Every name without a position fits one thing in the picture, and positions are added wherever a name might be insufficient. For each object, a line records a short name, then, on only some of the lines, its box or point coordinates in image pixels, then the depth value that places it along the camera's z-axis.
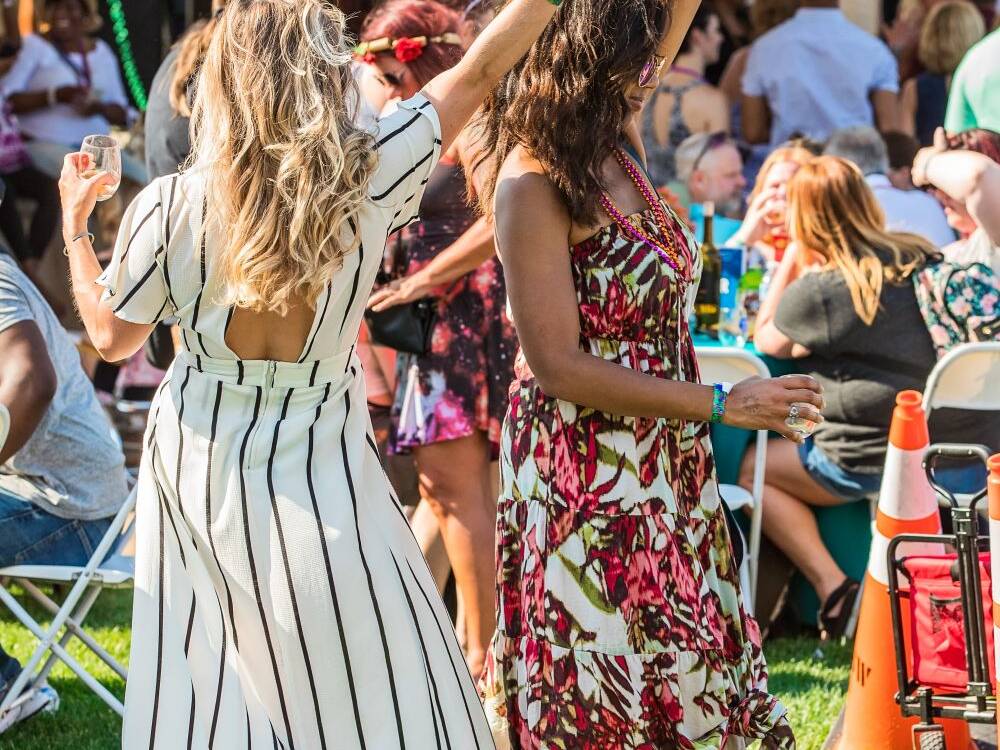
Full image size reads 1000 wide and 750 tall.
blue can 9.61
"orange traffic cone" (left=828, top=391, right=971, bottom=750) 6.28
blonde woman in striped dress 4.18
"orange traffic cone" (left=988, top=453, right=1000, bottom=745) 4.92
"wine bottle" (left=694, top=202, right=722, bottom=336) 9.09
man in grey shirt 6.74
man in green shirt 10.23
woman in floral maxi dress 4.42
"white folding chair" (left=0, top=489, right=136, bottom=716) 6.44
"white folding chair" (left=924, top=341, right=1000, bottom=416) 7.68
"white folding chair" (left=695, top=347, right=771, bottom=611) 7.88
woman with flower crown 7.19
